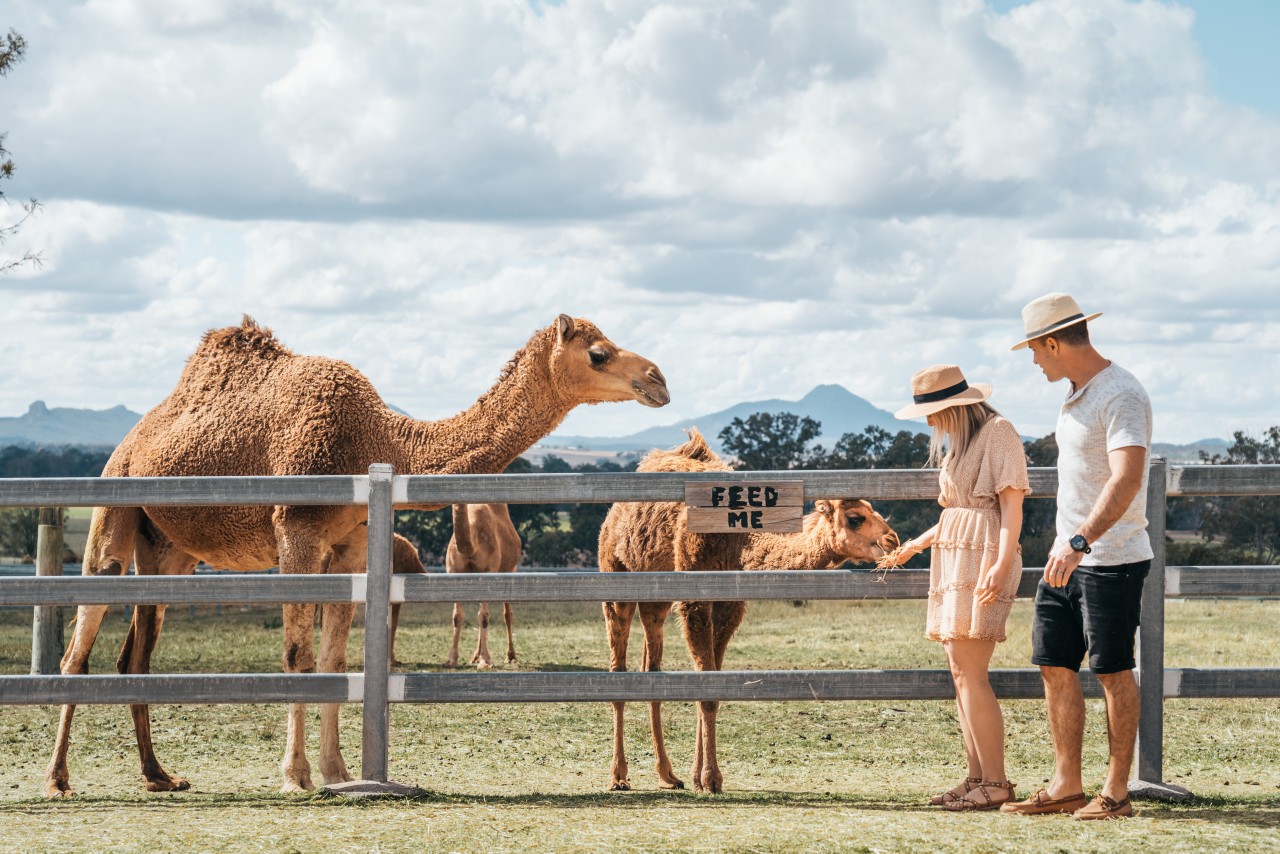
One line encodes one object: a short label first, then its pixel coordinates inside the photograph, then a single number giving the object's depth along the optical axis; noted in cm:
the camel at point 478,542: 1908
